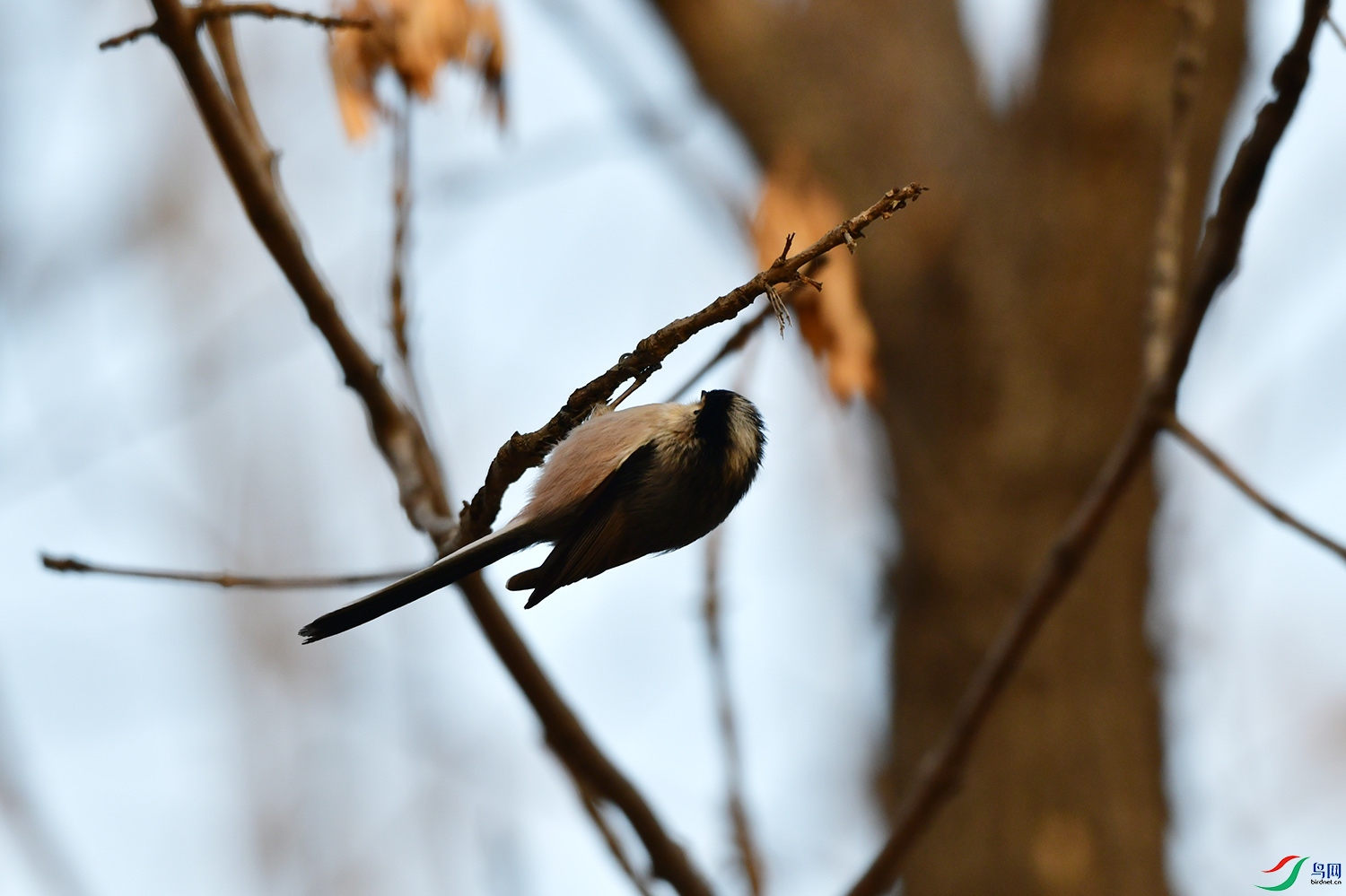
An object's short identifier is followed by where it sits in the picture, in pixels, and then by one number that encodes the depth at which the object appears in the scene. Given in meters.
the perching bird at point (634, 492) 5.36
